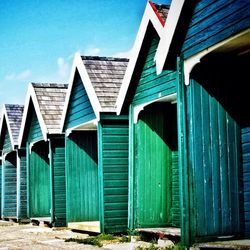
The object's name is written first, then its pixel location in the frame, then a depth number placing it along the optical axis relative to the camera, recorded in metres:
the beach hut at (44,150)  16.69
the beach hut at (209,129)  8.05
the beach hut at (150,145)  11.04
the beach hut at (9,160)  22.11
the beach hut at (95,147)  12.54
